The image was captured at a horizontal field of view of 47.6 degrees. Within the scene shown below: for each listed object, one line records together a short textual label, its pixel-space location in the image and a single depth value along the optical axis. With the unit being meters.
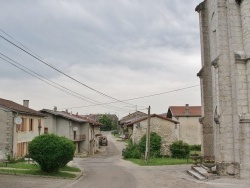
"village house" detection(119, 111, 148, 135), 86.64
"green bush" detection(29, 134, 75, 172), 16.93
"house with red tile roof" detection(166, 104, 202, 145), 47.43
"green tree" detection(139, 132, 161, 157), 33.42
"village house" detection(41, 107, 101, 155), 38.46
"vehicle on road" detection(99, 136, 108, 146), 60.72
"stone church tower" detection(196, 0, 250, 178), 15.69
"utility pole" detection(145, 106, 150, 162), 27.73
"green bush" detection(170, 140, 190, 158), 32.47
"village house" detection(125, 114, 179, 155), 35.03
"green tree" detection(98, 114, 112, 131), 105.05
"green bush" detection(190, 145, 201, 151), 43.51
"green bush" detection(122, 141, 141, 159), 33.11
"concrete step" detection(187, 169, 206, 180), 16.52
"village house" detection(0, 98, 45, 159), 25.03
